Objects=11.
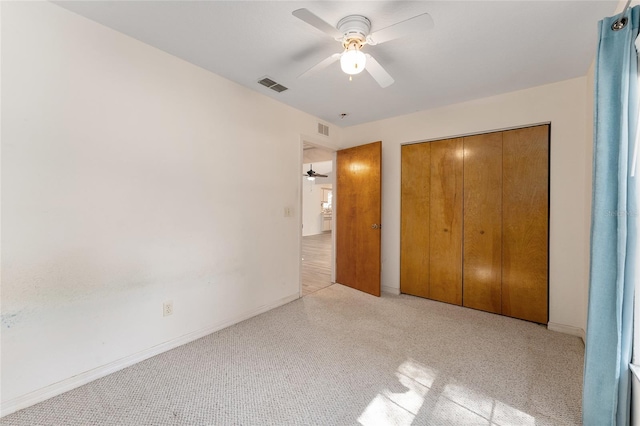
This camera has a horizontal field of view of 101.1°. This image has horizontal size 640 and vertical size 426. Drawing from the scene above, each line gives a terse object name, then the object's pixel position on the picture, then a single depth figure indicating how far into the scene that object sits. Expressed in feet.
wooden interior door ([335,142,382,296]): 11.62
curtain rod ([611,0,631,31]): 4.16
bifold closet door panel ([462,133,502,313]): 9.59
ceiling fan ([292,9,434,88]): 4.64
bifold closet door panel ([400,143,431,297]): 11.17
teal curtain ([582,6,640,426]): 4.04
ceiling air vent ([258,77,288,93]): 8.48
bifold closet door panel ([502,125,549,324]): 8.80
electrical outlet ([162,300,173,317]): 7.10
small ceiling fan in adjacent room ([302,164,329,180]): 26.11
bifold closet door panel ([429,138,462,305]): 10.42
